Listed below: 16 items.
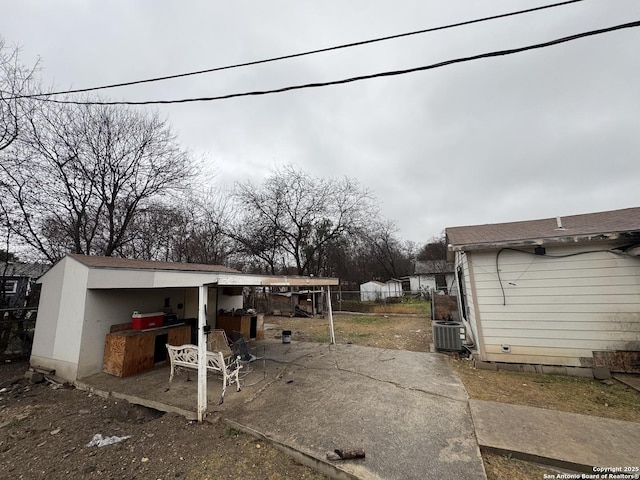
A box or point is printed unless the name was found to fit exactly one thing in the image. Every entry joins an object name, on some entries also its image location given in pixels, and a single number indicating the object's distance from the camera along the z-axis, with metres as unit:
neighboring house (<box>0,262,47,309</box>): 7.89
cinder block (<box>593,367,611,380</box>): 4.80
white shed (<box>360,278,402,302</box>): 25.77
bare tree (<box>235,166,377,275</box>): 19.34
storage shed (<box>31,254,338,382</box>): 5.29
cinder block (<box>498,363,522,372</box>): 5.38
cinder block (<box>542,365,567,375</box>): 5.13
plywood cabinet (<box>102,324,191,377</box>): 5.40
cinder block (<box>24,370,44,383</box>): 5.53
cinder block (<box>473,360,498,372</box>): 5.50
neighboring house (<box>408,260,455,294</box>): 28.38
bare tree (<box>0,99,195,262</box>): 8.26
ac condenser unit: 6.60
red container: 6.05
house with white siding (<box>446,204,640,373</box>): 4.91
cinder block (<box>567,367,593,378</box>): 4.98
